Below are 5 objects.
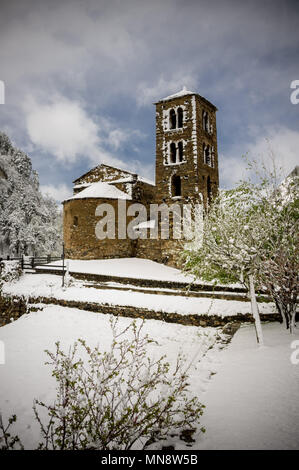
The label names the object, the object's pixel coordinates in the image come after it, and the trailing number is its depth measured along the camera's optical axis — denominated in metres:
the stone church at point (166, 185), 19.16
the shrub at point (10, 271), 15.27
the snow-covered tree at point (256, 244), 5.71
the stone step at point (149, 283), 12.09
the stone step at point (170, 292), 10.19
